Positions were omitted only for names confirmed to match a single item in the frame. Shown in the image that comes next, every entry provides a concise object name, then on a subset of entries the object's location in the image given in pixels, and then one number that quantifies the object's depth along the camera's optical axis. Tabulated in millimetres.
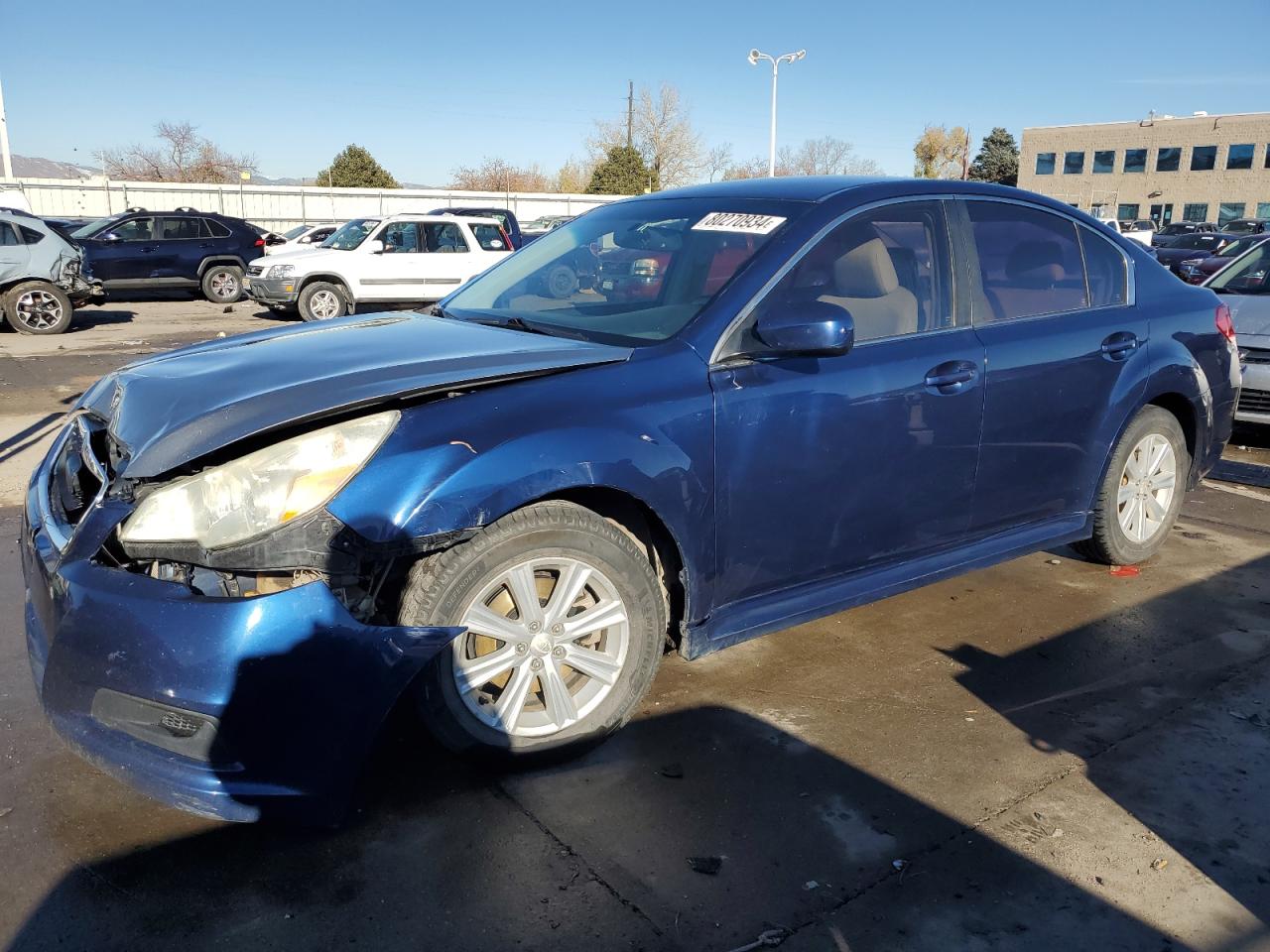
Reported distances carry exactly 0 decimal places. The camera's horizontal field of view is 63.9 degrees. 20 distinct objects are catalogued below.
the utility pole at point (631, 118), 58938
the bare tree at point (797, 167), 63188
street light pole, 33375
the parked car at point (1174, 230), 32356
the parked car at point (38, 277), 14484
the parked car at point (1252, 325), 7559
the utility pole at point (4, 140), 33909
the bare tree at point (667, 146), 58250
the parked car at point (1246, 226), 32012
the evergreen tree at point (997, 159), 86812
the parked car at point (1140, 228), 33112
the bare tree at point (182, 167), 55344
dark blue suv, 19062
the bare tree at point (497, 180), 67188
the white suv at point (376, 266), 15930
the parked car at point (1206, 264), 17456
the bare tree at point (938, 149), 83812
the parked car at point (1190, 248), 24547
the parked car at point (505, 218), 18316
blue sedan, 2525
